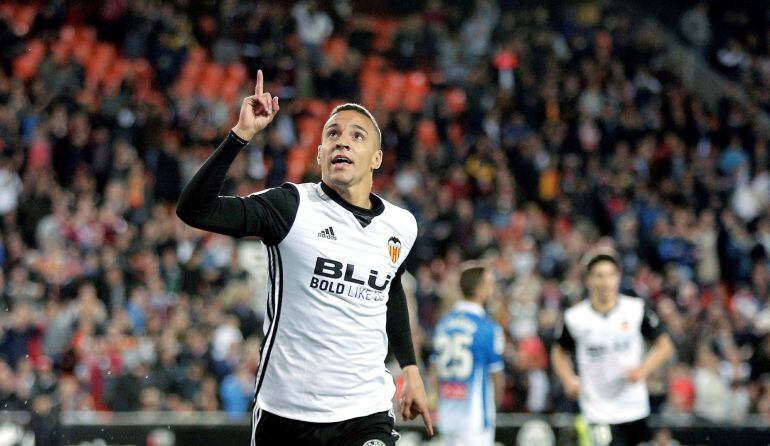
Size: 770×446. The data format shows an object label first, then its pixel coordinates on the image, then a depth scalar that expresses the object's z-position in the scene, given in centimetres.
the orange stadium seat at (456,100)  2114
